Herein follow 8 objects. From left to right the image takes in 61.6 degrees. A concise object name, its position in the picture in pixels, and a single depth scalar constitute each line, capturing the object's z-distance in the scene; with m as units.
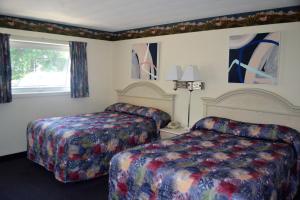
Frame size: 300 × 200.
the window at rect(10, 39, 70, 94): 4.07
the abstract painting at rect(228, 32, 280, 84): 3.25
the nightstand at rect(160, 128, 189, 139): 3.78
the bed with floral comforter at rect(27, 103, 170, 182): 3.12
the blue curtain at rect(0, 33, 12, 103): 3.73
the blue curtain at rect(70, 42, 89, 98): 4.59
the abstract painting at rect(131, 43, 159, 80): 4.54
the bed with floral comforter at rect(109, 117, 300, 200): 1.91
